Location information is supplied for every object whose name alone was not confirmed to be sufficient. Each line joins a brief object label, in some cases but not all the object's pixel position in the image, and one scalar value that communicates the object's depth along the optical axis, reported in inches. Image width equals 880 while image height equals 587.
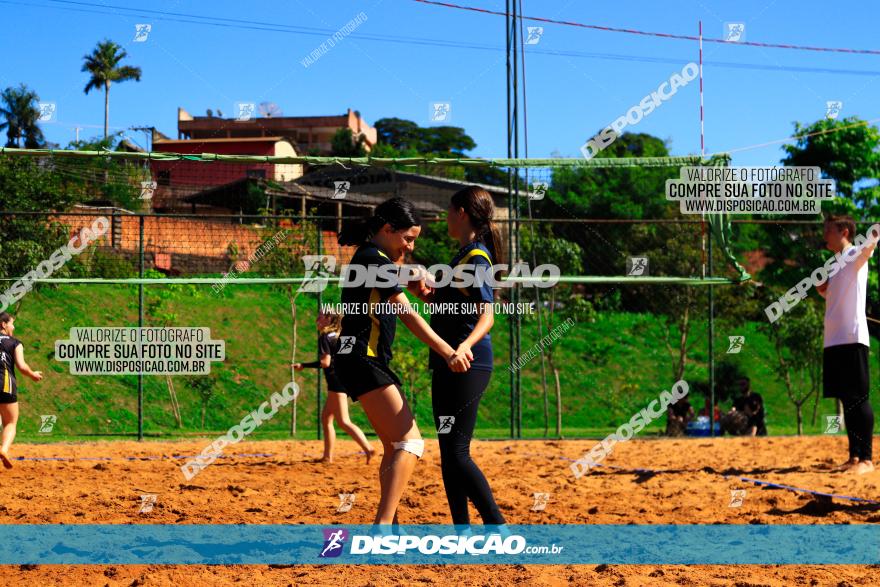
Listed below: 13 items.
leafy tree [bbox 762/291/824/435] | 642.8
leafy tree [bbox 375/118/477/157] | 2623.0
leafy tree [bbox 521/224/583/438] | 579.2
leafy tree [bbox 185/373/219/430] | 601.3
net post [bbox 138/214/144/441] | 431.8
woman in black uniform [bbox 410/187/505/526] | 179.2
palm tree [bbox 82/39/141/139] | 1991.9
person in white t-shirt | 288.7
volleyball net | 440.8
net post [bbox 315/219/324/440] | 452.6
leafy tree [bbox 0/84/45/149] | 1758.1
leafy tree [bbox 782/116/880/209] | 912.9
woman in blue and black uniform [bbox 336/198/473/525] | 172.4
